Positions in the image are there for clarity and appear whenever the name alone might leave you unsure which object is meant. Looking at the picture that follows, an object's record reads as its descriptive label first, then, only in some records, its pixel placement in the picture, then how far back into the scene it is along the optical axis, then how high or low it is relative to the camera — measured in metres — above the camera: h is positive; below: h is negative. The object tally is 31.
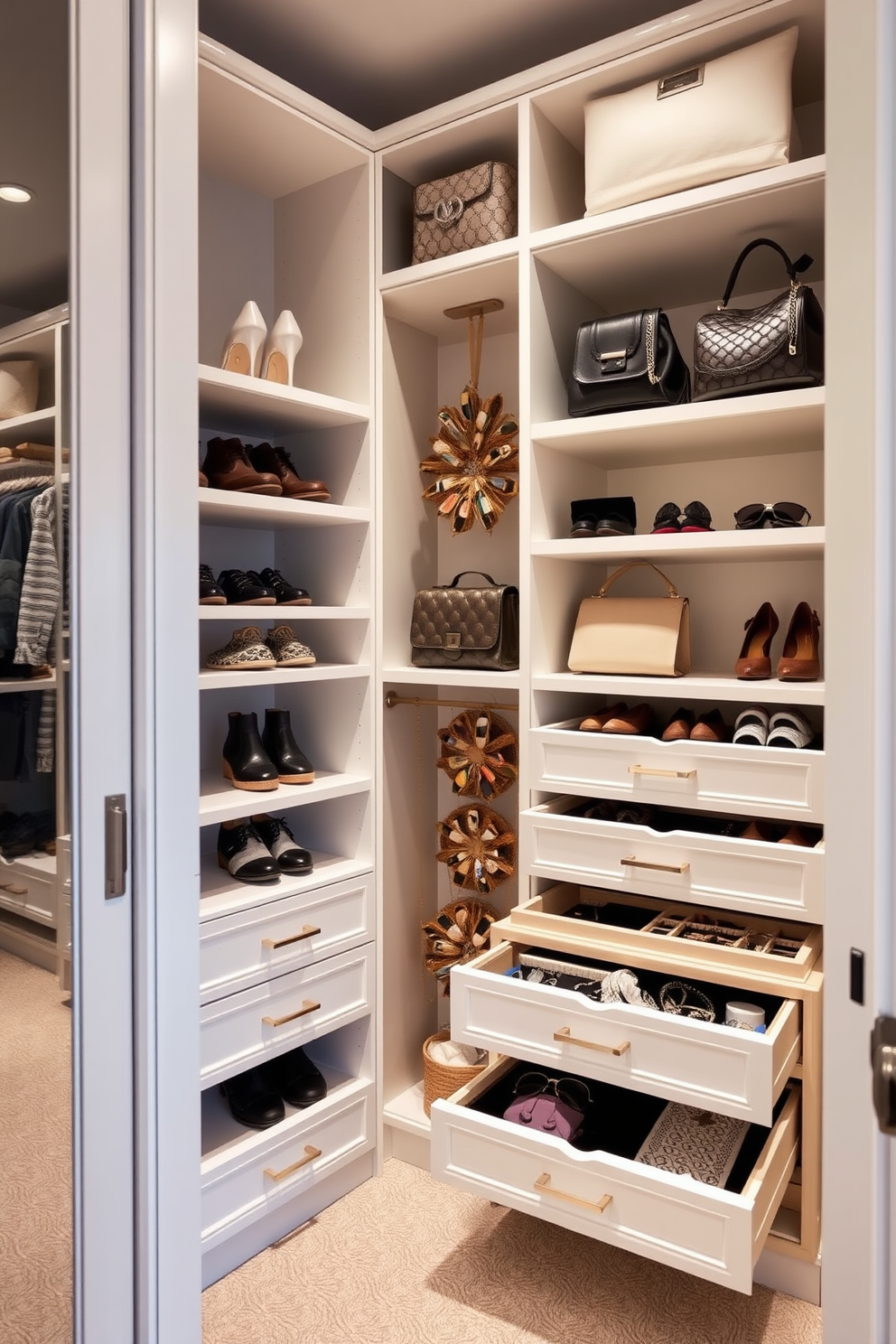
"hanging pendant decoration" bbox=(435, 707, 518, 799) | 2.36 -0.28
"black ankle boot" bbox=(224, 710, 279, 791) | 2.08 -0.26
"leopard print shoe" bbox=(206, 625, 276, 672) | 2.00 -0.02
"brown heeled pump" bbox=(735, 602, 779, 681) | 2.00 +0.03
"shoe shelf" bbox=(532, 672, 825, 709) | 1.73 -0.08
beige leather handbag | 1.98 +0.02
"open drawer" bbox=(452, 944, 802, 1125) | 1.54 -0.73
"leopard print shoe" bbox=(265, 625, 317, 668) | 2.16 -0.01
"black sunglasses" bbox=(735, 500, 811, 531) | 1.79 +0.26
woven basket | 2.21 -1.05
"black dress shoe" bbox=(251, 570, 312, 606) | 2.14 +0.13
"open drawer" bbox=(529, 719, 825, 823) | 1.72 -0.26
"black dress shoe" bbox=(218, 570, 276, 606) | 2.05 +0.13
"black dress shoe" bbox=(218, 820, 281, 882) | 2.04 -0.47
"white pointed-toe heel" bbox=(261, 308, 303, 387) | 2.11 +0.69
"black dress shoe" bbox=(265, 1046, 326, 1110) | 2.12 -1.02
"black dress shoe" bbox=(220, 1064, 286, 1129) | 2.01 -1.02
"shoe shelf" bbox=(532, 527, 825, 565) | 1.72 +0.20
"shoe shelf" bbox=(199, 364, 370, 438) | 1.91 +0.55
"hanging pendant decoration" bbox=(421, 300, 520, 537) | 2.26 +0.47
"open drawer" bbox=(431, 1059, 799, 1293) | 1.46 -0.95
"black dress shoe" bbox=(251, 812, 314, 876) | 2.12 -0.48
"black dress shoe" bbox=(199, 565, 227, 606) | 1.93 +0.11
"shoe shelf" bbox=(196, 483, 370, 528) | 1.90 +0.30
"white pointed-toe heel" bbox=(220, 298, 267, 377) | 2.05 +0.69
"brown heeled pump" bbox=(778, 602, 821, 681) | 1.85 -0.01
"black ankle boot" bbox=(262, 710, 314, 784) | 2.16 -0.25
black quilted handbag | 1.72 +0.58
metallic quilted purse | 2.19 +0.04
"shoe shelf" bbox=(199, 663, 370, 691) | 1.89 -0.07
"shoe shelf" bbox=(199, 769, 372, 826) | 1.89 -0.33
